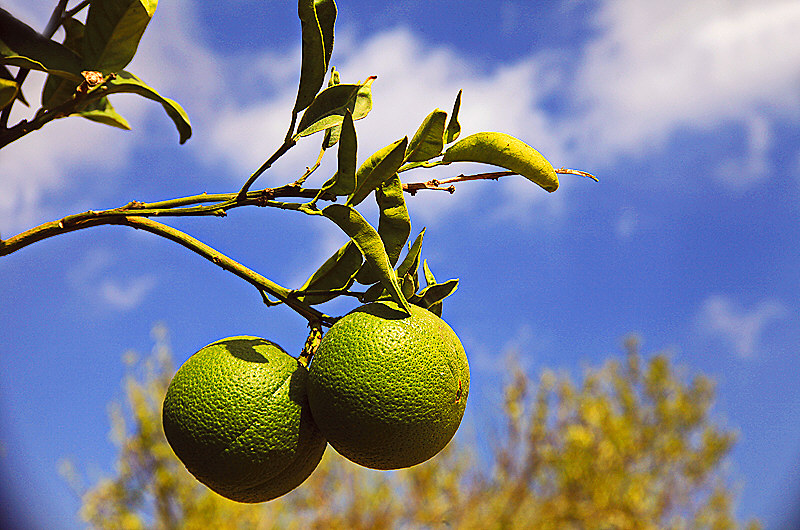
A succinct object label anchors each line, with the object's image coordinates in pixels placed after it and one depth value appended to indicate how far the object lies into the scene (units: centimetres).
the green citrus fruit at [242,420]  67
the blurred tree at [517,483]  568
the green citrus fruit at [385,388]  66
